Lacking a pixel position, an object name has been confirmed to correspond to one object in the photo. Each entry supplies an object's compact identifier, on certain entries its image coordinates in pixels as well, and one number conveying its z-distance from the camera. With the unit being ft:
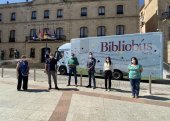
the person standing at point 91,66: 21.54
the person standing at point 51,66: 20.26
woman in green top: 17.84
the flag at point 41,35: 69.46
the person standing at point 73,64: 22.58
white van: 28.34
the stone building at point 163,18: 49.87
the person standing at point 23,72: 19.99
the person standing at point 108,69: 20.24
